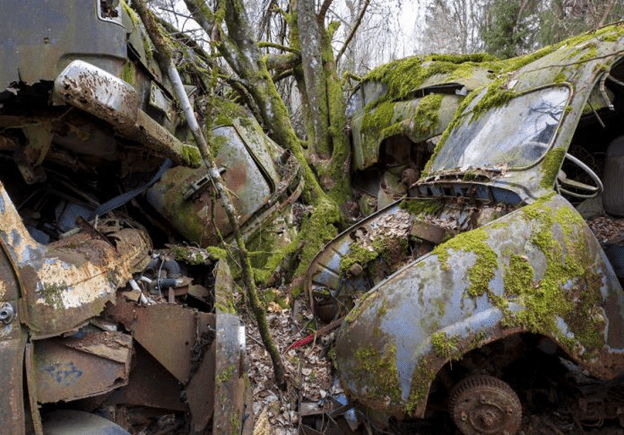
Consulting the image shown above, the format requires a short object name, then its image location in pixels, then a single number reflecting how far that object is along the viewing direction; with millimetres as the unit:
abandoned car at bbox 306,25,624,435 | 2434
